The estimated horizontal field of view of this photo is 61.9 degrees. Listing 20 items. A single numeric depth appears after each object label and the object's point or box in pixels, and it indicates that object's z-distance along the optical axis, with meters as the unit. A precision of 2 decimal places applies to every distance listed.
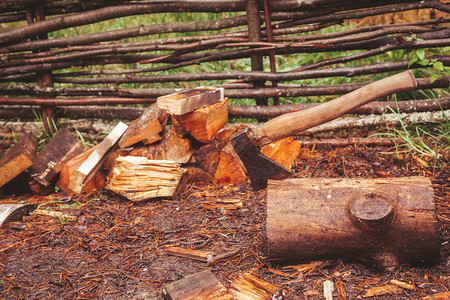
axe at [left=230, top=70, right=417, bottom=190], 2.01
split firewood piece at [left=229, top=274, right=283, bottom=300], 1.64
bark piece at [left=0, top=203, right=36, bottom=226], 2.55
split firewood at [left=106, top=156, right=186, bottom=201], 2.69
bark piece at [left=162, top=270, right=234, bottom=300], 1.60
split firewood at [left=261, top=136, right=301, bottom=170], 2.88
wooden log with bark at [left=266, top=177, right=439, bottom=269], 1.68
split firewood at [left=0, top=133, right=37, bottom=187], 2.88
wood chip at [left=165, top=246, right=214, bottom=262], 1.97
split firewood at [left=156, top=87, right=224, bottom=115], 2.53
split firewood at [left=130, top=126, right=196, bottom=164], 2.85
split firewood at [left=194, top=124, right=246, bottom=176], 2.83
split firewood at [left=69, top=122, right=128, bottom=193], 2.81
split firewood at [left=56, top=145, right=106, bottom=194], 2.93
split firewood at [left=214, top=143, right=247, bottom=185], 2.82
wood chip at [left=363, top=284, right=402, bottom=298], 1.60
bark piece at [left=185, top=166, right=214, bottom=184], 2.92
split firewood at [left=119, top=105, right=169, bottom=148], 2.80
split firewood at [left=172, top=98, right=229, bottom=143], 2.67
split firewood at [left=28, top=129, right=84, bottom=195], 3.00
